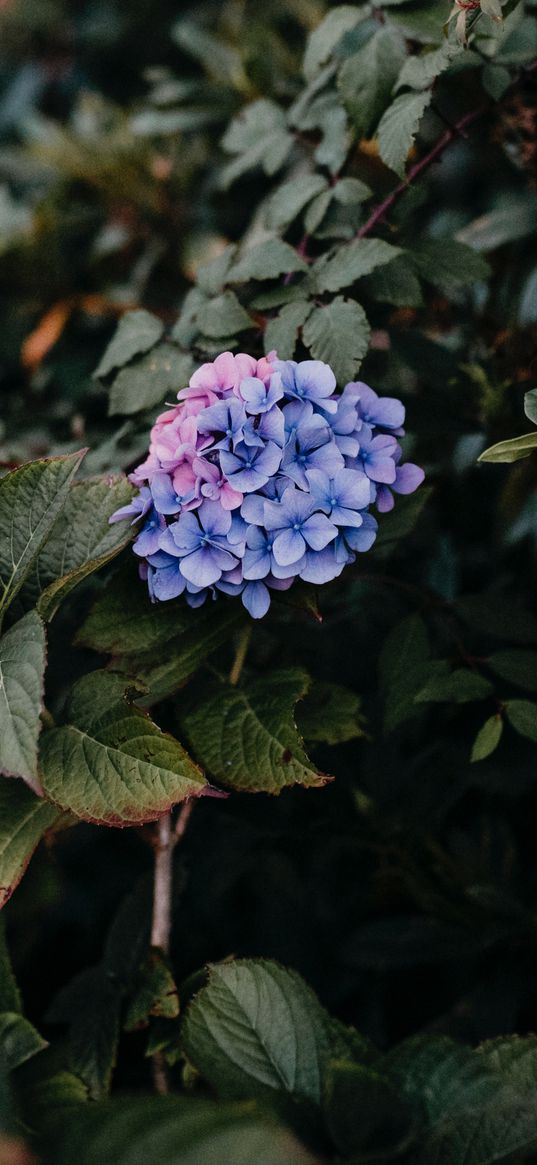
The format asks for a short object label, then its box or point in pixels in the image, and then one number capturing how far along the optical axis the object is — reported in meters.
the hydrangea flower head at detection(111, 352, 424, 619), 0.75
